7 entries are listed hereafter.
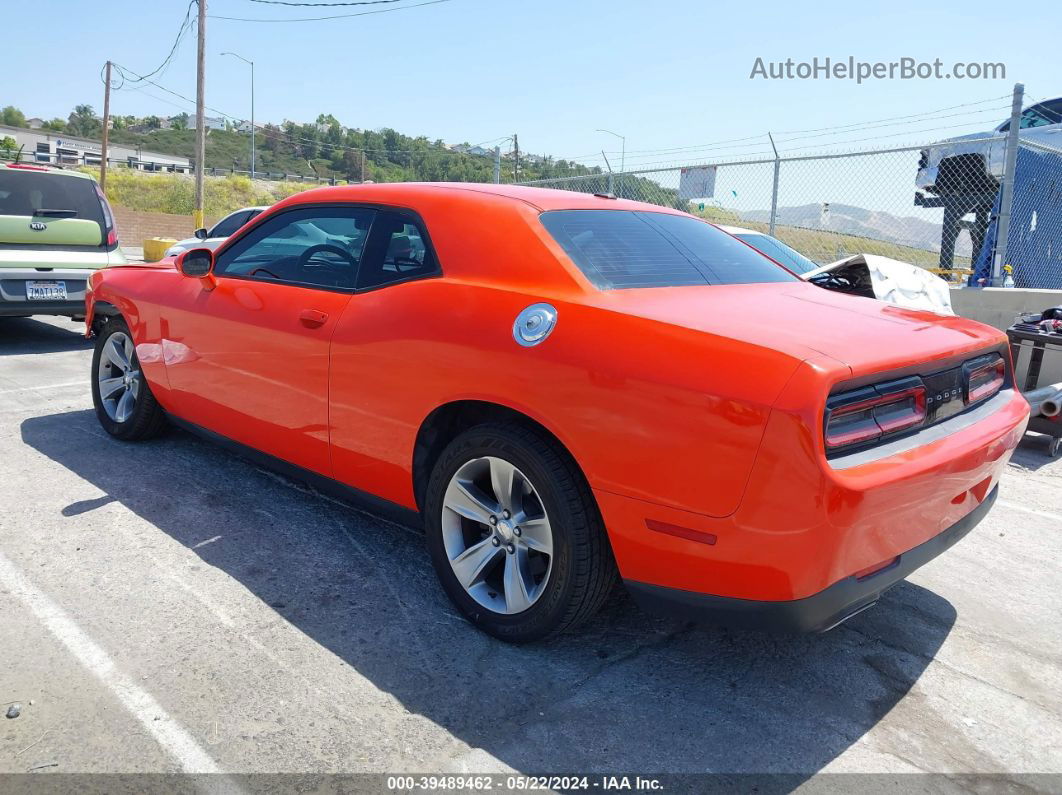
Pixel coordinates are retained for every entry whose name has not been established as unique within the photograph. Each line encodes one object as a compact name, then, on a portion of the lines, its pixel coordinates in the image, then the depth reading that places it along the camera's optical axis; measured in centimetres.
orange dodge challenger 222
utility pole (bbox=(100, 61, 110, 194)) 3950
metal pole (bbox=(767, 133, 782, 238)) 1013
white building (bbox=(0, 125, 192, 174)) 8836
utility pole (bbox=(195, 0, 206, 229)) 2282
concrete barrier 742
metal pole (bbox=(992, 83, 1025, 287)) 787
